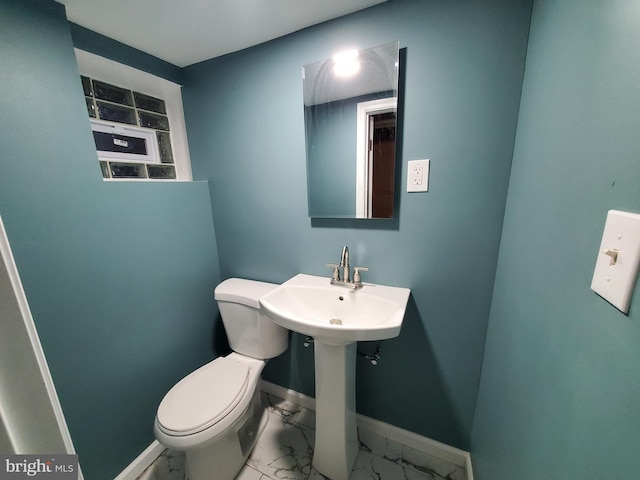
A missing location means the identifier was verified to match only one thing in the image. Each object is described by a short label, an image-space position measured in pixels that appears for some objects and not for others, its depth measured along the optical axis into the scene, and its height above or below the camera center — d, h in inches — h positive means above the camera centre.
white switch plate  12.7 -4.2
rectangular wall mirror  38.8 +9.4
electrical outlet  38.5 +1.6
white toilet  38.0 -35.3
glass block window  48.3 +13.0
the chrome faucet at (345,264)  44.2 -13.8
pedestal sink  40.0 -25.7
